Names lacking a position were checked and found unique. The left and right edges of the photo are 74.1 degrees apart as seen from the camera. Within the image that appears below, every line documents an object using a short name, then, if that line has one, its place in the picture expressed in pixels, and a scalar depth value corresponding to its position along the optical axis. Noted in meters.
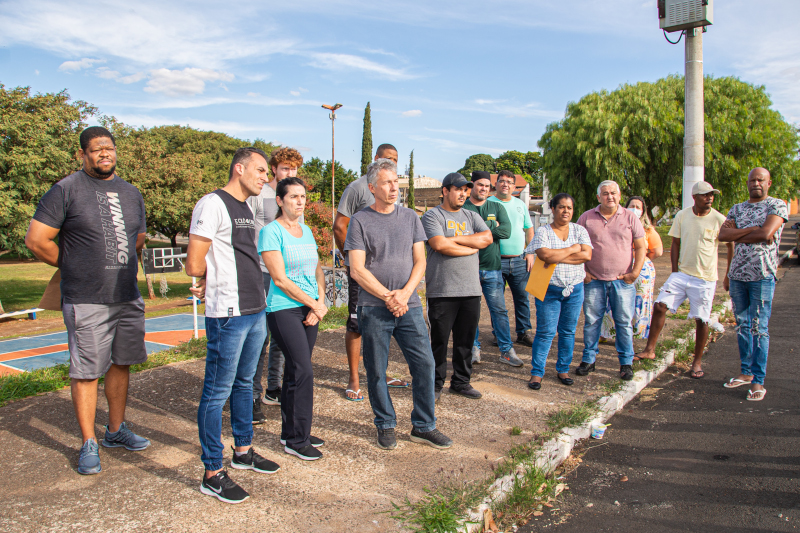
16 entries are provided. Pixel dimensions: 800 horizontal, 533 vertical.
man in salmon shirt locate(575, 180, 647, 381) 5.55
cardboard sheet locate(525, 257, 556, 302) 5.20
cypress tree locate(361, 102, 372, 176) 48.53
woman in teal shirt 3.54
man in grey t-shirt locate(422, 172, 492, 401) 4.61
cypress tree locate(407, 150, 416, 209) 61.88
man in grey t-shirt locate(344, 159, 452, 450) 3.76
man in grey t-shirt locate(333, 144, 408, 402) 4.68
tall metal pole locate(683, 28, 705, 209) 7.62
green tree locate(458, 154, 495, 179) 109.25
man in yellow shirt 5.66
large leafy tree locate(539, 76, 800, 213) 22.64
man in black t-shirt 3.37
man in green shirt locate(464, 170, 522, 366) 5.71
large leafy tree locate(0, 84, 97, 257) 15.30
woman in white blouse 5.17
